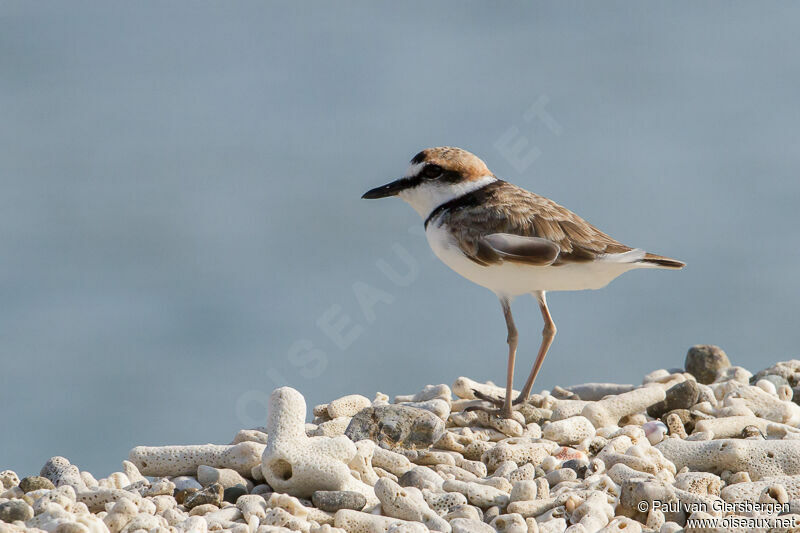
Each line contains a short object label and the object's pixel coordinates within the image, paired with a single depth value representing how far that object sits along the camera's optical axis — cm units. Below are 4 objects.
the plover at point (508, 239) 1310
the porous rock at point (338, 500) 965
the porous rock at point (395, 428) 1195
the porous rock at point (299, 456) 998
